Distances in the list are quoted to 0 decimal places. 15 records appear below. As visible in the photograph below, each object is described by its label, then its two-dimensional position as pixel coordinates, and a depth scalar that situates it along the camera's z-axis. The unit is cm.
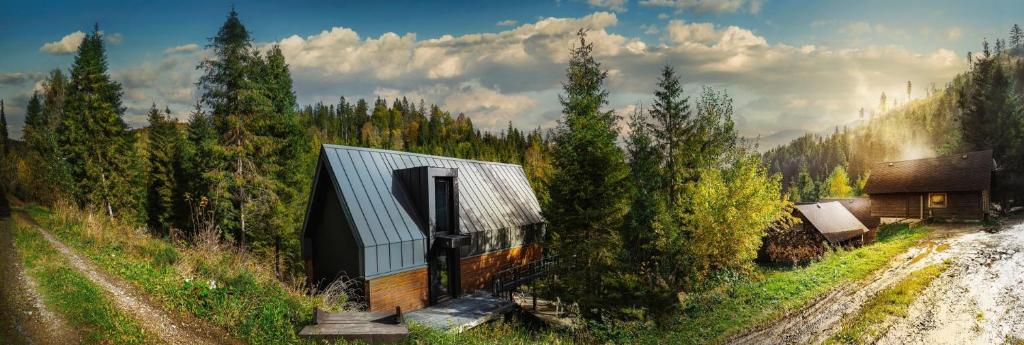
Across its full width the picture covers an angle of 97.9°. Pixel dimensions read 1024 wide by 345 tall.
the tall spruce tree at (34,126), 3706
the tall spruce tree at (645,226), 1728
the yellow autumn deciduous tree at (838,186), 6877
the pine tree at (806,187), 7368
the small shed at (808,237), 2738
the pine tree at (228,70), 2308
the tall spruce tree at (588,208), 1636
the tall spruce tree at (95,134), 2991
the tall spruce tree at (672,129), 2342
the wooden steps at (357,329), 841
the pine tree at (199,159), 2319
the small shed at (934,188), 2839
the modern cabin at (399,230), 1559
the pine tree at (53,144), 2936
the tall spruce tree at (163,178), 3784
